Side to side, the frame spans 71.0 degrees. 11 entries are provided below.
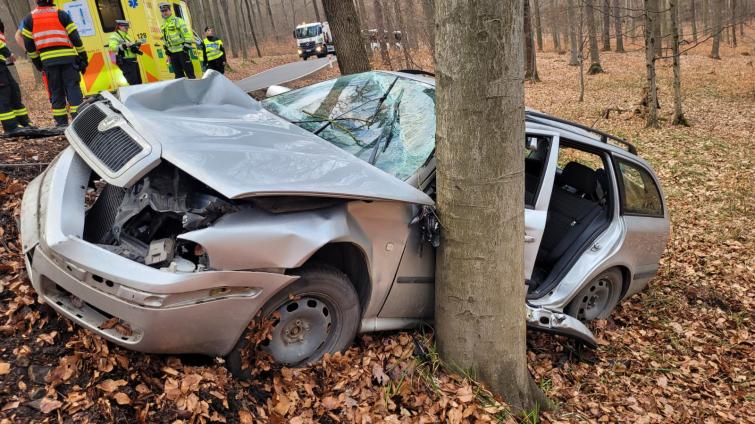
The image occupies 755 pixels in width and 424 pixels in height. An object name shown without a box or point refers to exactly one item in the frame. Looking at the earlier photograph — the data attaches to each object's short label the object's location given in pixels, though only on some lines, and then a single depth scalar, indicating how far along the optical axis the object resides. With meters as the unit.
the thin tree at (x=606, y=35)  28.20
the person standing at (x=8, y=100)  6.61
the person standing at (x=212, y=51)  13.83
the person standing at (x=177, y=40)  11.98
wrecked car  2.56
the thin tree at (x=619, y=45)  29.75
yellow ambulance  10.69
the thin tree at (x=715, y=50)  27.34
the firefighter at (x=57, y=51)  7.00
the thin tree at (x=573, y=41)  23.80
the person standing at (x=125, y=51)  10.08
